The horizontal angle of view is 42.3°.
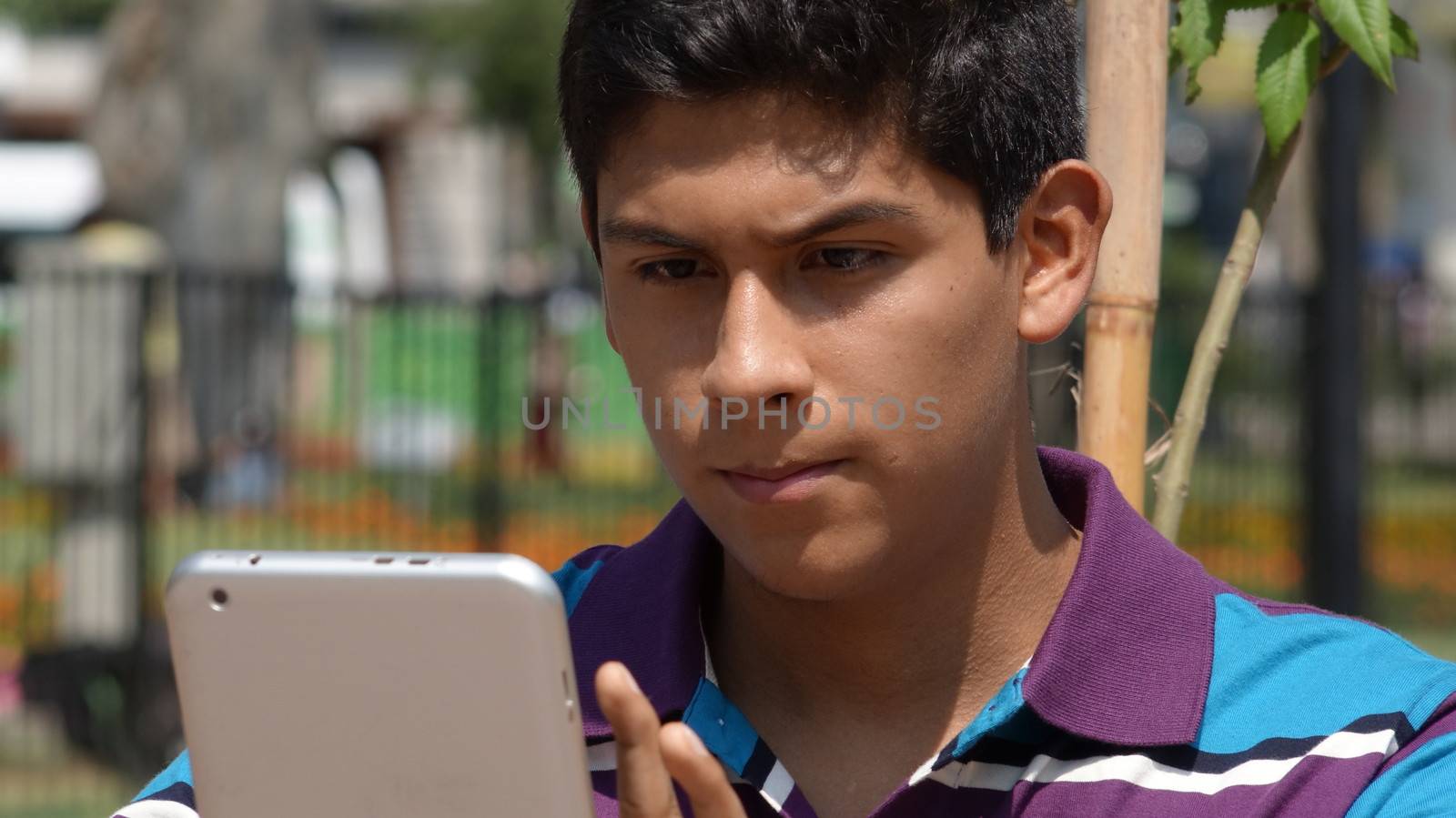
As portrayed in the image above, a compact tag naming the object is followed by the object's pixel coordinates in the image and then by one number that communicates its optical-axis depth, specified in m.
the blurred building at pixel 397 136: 30.22
